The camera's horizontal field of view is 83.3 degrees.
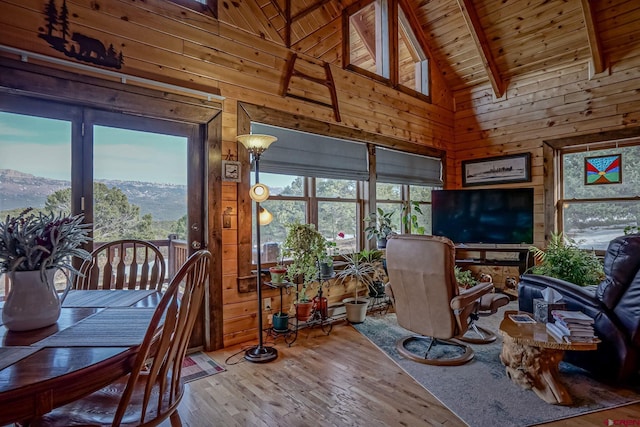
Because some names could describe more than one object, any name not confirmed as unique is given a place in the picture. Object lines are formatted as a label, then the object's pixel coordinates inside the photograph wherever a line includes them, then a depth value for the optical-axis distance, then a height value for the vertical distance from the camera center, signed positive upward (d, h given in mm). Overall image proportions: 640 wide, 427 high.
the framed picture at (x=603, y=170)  4645 +594
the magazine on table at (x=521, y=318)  2629 -769
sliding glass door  2467 +357
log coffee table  2270 -964
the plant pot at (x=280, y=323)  3438 -1020
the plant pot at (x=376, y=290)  4414 -912
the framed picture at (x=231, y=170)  3279 +426
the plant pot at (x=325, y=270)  3766 -568
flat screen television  5184 +0
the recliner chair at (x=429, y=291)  2666 -592
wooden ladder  3783 +1525
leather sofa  2320 -658
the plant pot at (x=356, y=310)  3990 -1052
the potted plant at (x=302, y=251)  3467 -342
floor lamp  2982 +151
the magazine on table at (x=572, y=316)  2285 -665
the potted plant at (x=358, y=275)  4000 -712
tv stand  5020 -631
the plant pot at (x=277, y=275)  3375 -551
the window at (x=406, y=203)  5168 +192
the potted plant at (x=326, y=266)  3756 -523
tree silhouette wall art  2480 +1261
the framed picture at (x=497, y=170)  5391 +712
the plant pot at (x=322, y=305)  3865 -955
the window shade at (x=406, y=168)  4996 +711
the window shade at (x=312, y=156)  3719 +690
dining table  984 -446
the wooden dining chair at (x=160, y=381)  1224 -601
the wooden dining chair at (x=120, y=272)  2227 -348
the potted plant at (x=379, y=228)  4618 -157
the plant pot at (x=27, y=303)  1343 -323
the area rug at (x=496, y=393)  2164 -1199
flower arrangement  1340 -95
